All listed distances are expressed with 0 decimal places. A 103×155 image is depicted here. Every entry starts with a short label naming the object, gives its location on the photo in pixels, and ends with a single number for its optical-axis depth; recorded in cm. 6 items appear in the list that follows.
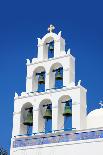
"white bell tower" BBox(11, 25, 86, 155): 2052
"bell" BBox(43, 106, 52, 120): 2117
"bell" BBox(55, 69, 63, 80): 2178
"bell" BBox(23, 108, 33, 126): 2161
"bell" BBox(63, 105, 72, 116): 2064
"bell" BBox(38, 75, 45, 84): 2224
